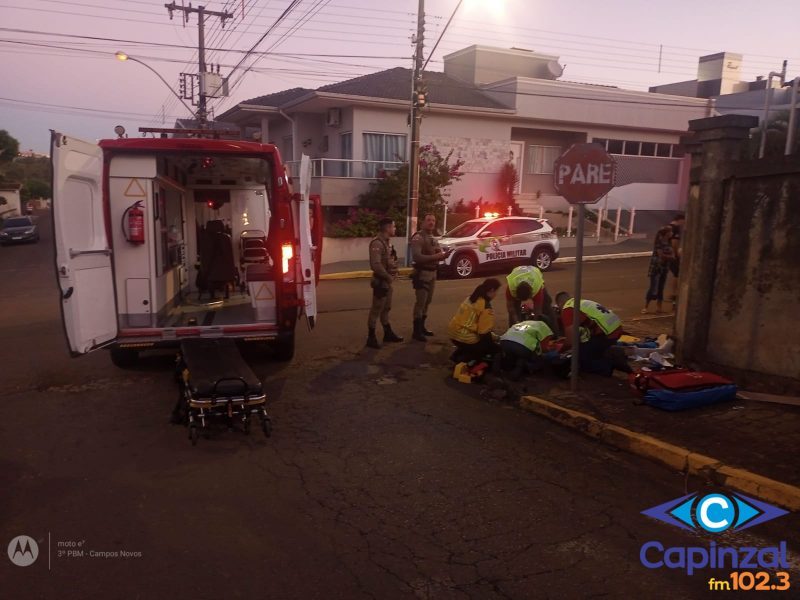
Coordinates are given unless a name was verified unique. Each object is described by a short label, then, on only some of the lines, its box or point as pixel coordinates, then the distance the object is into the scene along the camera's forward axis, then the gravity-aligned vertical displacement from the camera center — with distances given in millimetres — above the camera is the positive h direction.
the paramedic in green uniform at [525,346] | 6883 -1496
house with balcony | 21891 +3505
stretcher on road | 5270 -1646
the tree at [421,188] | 20281 +731
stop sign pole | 5742 +389
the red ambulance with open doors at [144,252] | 6043 -537
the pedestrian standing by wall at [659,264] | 10188 -800
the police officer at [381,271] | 8391 -847
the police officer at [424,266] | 8797 -795
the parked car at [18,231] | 29062 -1447
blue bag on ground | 5797 -1714
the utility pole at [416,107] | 16984 +2872
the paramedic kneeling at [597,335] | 6973 -1366
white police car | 16000 -832
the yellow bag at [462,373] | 7117 -1884
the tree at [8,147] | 57594 +5132
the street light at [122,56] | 21672 +5192
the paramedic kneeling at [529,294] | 7871 -1047
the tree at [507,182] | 23828 +1202
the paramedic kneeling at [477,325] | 7164 -1325
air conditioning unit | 22500 +3390
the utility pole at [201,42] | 25500 +7295
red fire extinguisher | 6992 -232
